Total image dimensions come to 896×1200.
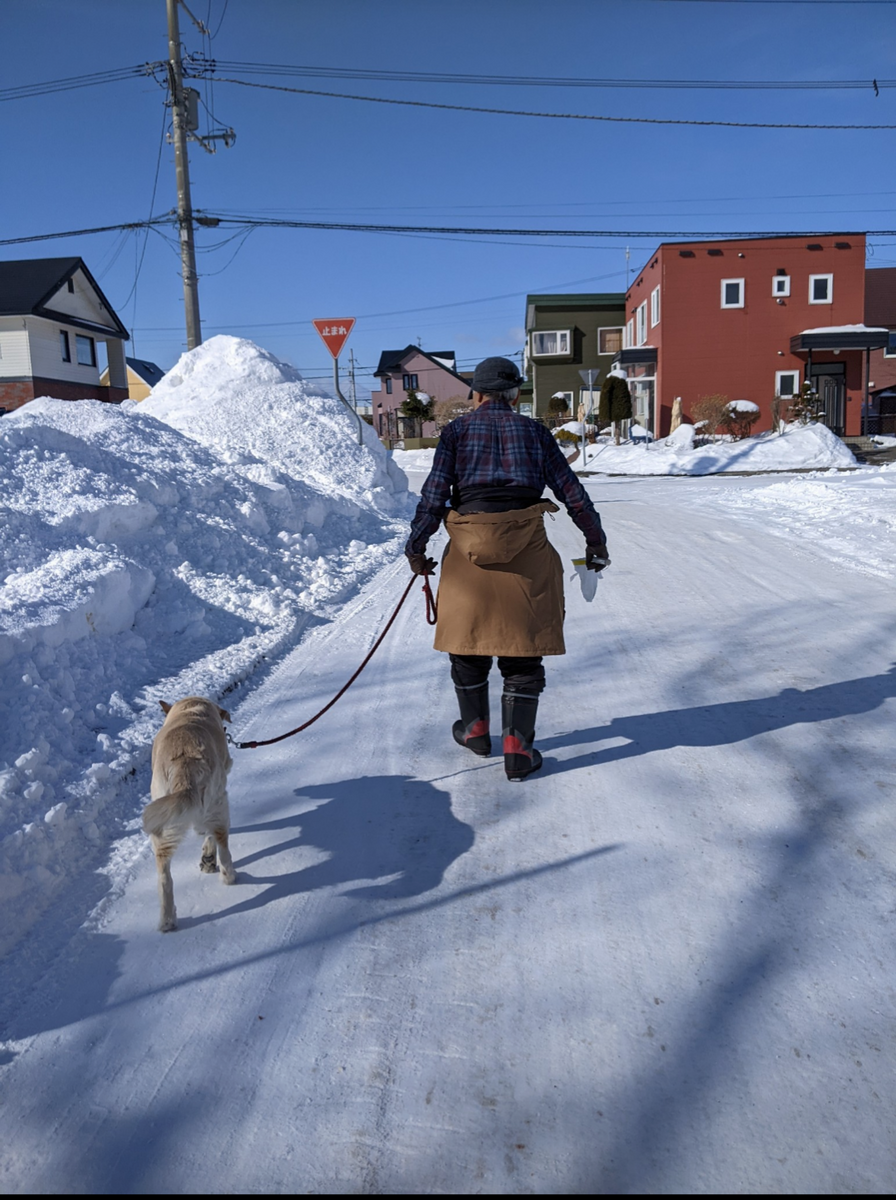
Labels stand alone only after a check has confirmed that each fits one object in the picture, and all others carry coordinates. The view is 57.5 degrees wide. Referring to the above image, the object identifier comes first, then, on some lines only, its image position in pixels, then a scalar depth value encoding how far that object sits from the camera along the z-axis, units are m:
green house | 47.62
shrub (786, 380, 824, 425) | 27.45
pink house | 63.34
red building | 31.25
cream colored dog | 2.62
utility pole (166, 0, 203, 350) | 17.73
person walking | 3.79
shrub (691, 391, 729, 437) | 29.62
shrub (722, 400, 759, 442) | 29.54
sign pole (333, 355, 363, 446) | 13.08
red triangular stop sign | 12.67
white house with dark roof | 30.73
